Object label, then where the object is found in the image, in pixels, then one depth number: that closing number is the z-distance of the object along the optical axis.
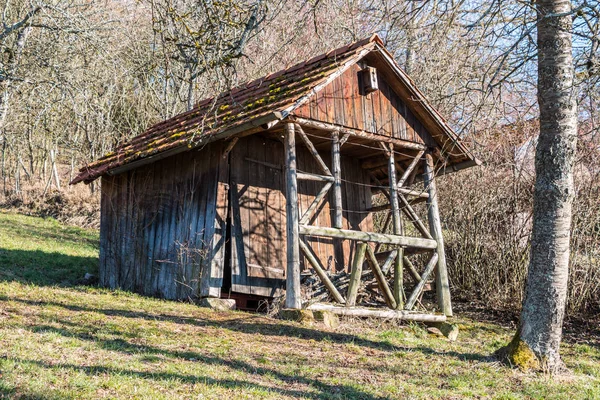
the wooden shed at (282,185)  9.86
